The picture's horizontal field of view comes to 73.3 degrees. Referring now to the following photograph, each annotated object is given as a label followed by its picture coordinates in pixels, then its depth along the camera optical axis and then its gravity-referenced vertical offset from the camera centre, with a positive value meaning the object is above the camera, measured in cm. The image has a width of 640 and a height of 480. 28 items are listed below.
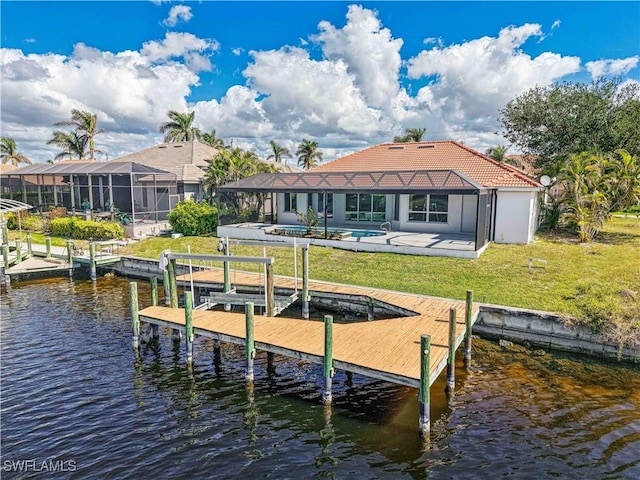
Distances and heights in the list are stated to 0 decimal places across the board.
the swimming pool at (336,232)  2230 -203
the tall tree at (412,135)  5406 +733
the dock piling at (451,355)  957 -360
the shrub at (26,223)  2947 -201
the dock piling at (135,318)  1198 -348
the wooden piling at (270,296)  1256 -300
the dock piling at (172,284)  1361 -287
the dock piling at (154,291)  1362 -307
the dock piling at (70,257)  2112 -308
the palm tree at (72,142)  4499 +549
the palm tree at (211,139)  5035 +644
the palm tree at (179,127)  4650 +723
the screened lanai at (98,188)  2878 +43
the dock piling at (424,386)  803 -360
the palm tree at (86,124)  4353 +705
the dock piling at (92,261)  2039 -320
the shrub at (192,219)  2552 -150
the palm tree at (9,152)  5830 +572
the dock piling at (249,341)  1006 -346
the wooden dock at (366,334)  893 -348
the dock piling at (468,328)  1122 -348
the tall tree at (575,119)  2778 +497
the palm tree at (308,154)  5969 +561
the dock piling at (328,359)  895 -348
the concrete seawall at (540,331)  1143 -391
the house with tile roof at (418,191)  2030 +12
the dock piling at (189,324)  1097 -335
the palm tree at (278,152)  6009 +586
